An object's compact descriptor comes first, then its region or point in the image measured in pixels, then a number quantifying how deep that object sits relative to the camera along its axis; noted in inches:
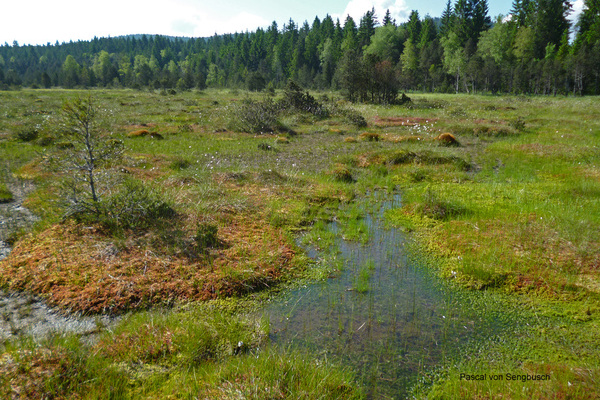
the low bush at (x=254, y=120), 829.8
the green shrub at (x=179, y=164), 462.6
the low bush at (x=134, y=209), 252.4
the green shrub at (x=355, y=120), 904.9
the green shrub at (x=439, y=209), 310.5
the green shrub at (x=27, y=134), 647.8
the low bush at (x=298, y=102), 1100.5
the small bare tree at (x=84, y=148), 239.8
